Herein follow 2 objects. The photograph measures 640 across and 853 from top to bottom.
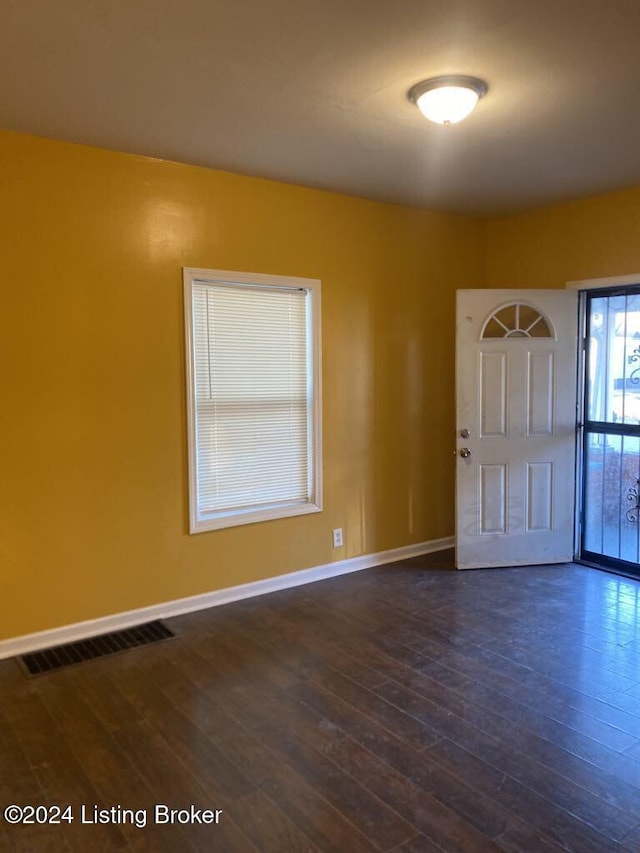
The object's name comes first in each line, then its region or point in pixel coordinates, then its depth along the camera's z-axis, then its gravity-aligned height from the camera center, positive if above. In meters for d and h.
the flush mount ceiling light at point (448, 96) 2.56 +1.22
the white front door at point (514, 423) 4.48 -0.25
